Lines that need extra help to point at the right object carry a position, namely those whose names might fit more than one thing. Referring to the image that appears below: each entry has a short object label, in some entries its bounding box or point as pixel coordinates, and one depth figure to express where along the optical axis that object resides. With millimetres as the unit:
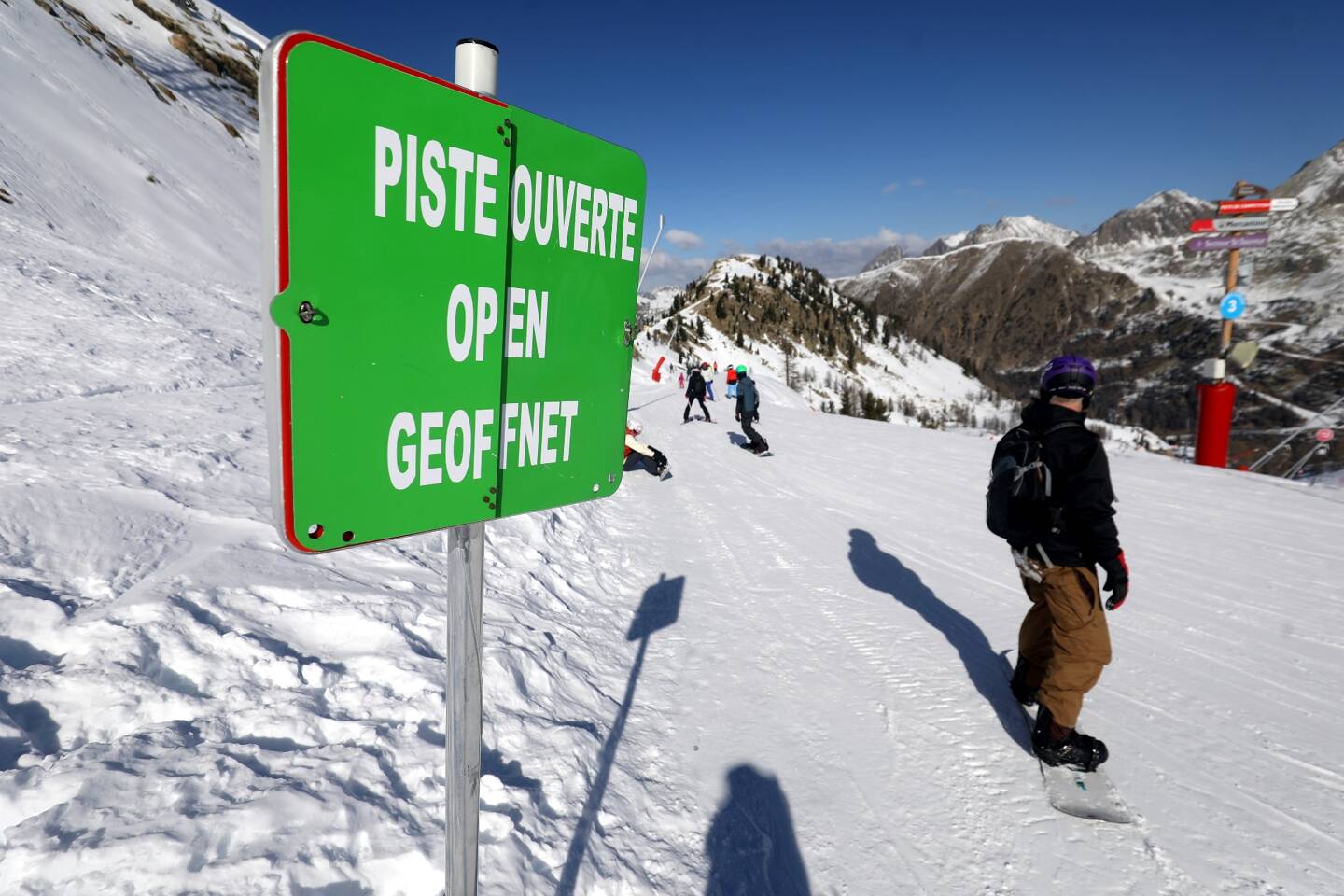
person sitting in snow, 9133
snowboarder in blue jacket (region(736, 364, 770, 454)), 11836
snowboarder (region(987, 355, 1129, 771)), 2877
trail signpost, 11500
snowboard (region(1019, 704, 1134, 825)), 2770
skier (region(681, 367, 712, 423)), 15766
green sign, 999
